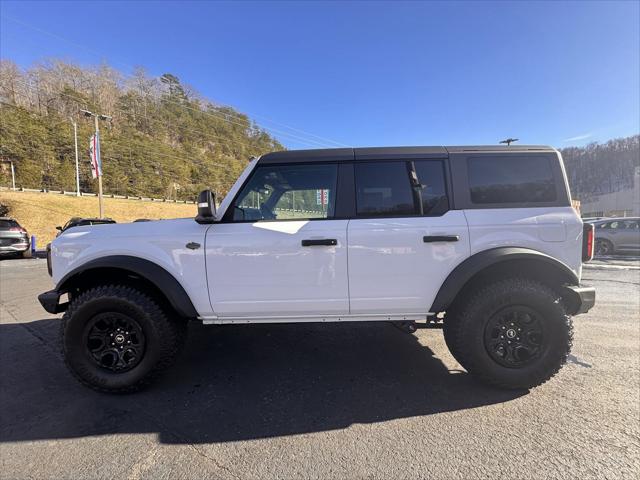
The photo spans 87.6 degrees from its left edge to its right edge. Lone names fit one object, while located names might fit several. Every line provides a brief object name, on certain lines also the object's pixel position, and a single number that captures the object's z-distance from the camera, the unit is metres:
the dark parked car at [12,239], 12.30
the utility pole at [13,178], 35.94
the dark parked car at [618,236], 11.81
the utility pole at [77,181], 37.74
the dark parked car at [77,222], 11.28
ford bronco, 2.69
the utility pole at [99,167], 23.39
